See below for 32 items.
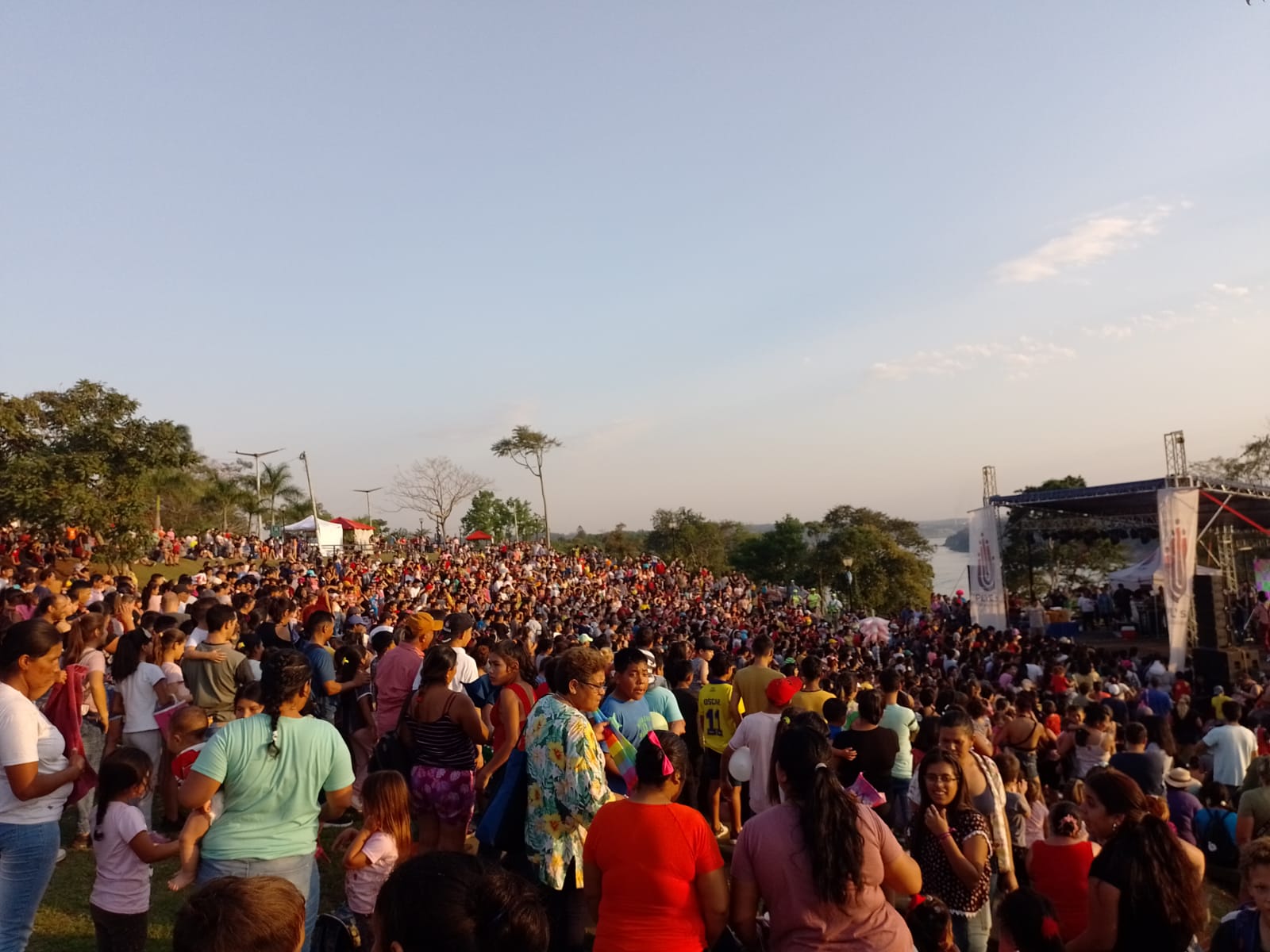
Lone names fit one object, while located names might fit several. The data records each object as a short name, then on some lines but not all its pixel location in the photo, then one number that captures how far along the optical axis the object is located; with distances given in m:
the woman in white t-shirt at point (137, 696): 4.82
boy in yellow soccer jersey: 5.41
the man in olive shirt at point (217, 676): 5.14
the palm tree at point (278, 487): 50.97
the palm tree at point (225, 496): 43.81
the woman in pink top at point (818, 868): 2.38
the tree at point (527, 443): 51.84
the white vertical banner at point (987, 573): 18.58
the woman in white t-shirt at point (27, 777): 2.95
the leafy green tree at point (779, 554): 45.91
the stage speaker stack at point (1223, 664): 15.06
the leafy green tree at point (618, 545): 50.62
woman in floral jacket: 3.14
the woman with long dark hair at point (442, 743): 4.16
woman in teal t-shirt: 2.79
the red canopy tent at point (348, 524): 37.30
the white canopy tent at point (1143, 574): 19.86
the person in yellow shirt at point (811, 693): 5.03
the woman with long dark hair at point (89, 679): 4.77
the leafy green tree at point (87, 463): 18.36
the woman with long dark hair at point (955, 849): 3.25
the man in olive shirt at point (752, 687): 5.18
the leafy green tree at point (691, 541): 49.41
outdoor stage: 16.02
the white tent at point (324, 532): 30.41
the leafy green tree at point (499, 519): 56.59
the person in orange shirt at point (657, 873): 2.48
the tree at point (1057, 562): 31.11
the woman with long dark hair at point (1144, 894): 2.49
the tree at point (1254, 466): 32.47
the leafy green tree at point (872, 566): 38.69
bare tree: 51.59
